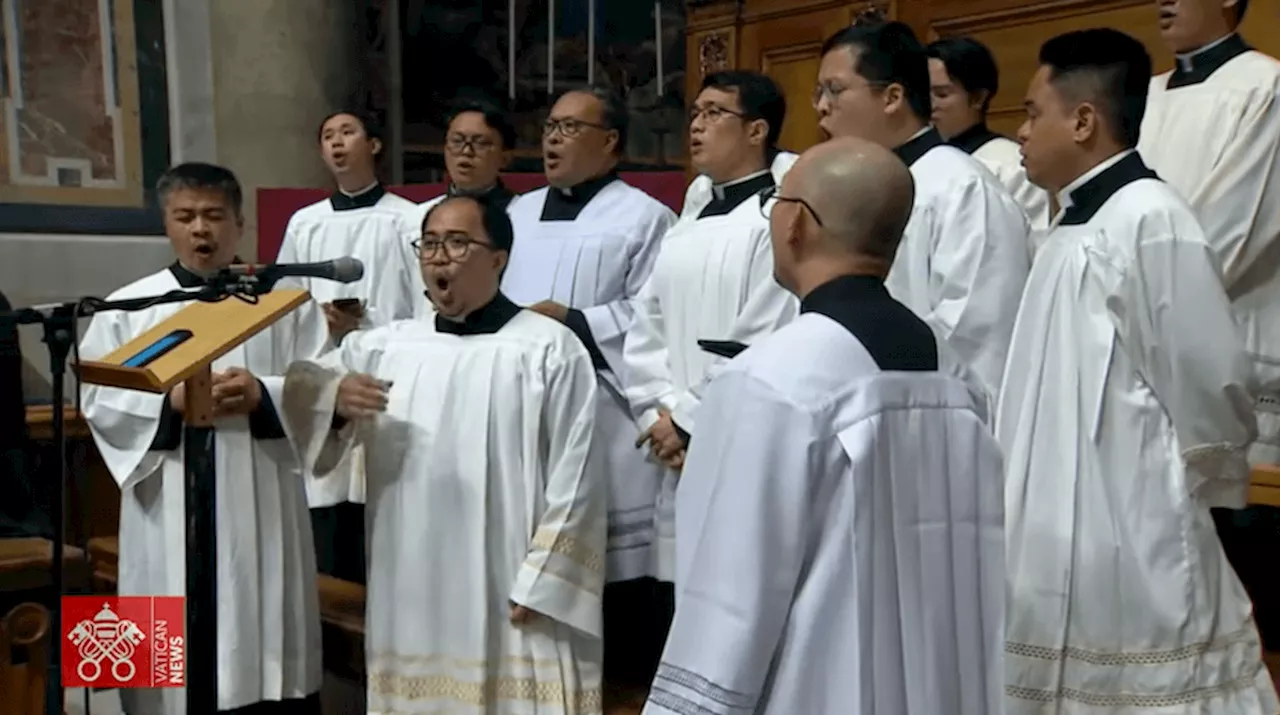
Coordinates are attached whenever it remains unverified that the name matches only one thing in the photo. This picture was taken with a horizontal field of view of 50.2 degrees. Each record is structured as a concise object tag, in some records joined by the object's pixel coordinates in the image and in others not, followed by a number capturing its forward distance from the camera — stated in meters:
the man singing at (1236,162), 4.14
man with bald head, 2.05
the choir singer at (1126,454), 3.05
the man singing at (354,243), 5.51
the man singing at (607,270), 4.39
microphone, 2.76
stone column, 7.38
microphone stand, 2.40
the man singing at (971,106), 4.45
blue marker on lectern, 2.97
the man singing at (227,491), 3.73
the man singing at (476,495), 3.71
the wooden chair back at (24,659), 2.70
